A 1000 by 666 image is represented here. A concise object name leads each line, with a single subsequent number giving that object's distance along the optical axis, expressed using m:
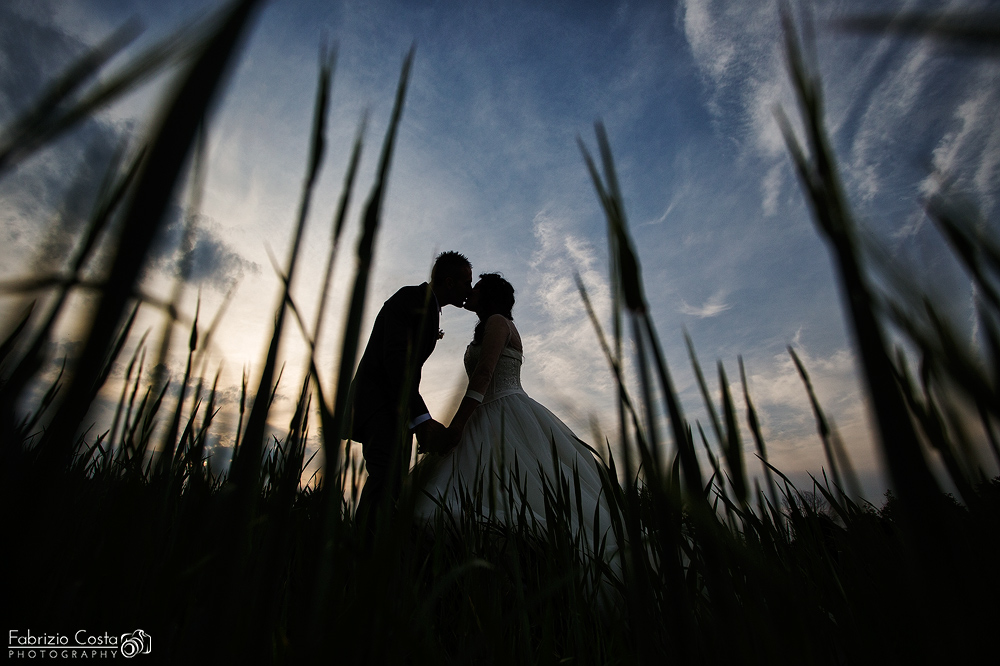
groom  3.11
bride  3.06
